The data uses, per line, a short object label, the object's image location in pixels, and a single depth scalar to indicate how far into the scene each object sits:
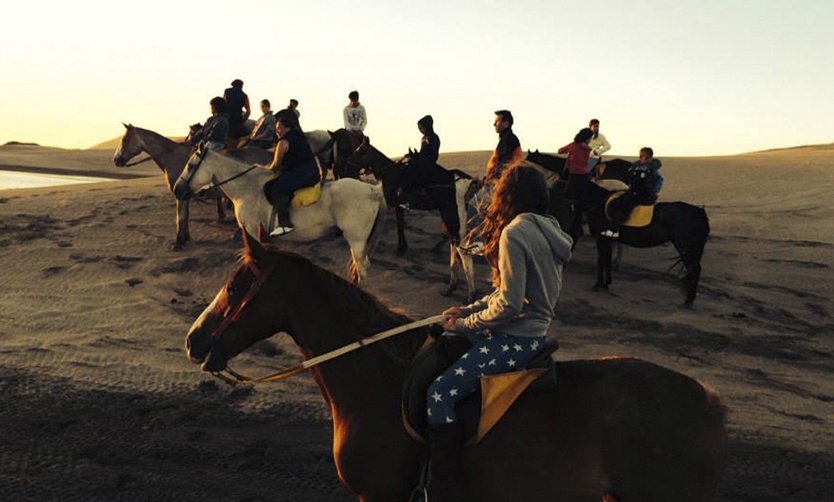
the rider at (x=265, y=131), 18.34
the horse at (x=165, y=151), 17.53
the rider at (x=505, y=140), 12.88
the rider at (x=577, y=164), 15.65
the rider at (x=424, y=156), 15.46
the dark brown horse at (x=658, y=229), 14.82
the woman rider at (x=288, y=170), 12.89
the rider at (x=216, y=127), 16.81
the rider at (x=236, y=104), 18.38
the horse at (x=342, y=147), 19.33
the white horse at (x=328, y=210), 13.30
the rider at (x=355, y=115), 20.11
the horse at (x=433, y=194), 14.90
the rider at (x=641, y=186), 15.48
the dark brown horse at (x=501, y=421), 4.16
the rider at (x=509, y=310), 4.17
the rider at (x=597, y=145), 18.86
